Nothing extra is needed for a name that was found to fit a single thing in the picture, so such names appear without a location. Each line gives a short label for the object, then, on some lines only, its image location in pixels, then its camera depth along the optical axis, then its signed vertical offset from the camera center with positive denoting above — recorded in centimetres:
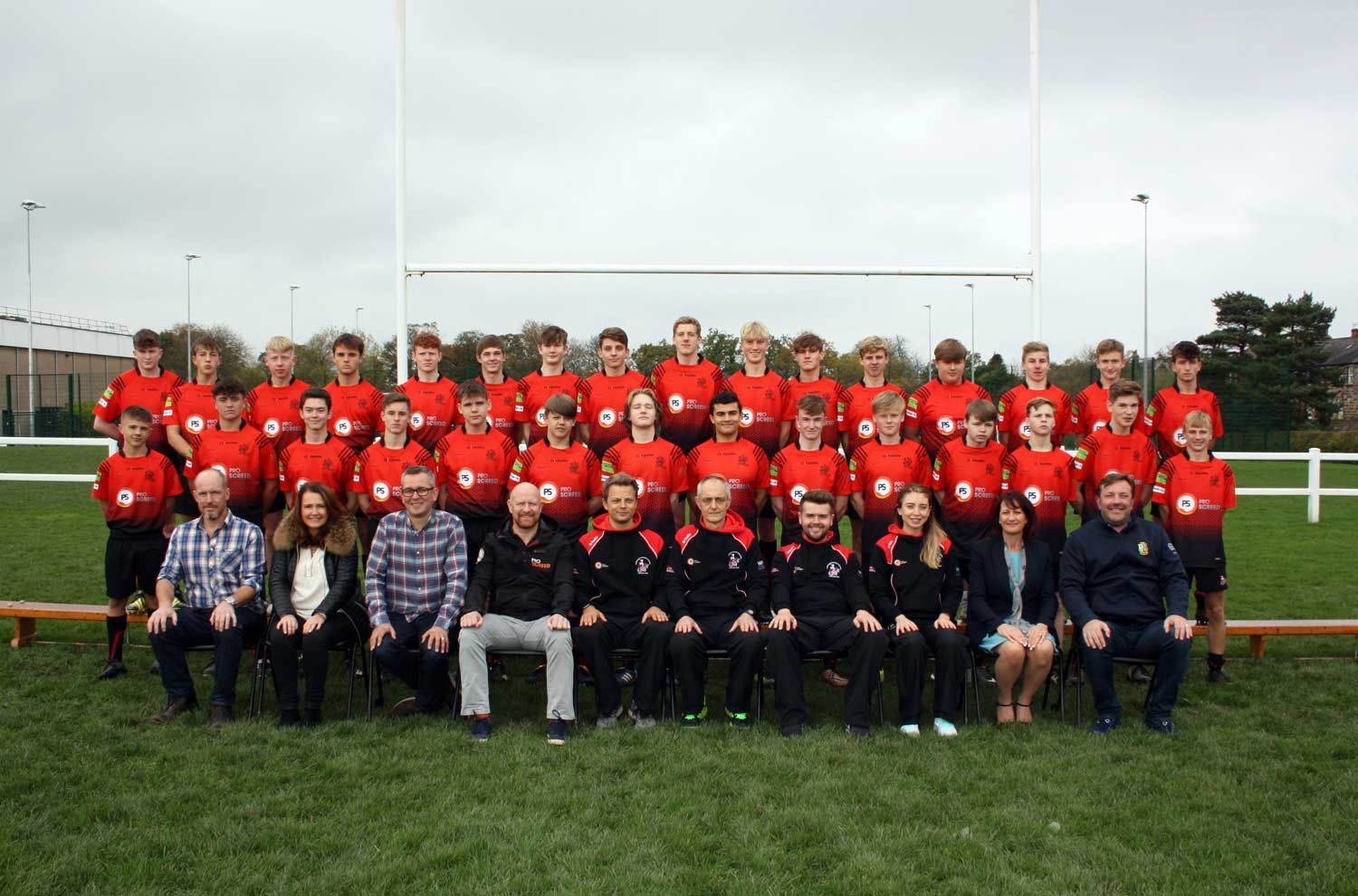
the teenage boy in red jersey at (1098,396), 646 +11
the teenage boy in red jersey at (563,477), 592 -38
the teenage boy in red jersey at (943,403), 636 +6
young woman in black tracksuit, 523 -96
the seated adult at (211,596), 524 -101
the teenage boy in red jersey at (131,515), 612 -62
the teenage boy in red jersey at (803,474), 600 -38
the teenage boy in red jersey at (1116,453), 609 -27
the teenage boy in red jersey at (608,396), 638 +12
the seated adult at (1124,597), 511 -104
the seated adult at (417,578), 533 -92
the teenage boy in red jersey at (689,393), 651 +14
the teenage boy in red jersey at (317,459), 607 -27
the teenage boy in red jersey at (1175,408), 652 +1
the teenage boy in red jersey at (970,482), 596 -44
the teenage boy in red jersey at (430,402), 656 +10
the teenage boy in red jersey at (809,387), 653 +17
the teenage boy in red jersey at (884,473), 600 -38
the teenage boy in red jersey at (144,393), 671 +17
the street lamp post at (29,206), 4012 +884
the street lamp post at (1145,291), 3238 +443
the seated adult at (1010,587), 536 -100
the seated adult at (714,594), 518 -103
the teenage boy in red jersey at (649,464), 588 -31
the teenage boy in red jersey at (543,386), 655 +19
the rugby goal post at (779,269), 795 +122
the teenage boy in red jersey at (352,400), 650 +11
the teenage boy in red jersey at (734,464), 599 -32
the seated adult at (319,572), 532 -87
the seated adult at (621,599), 518 -106
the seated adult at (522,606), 498 -106
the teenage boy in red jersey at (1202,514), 600 -65
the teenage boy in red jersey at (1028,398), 641 +9
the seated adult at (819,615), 509 -113
